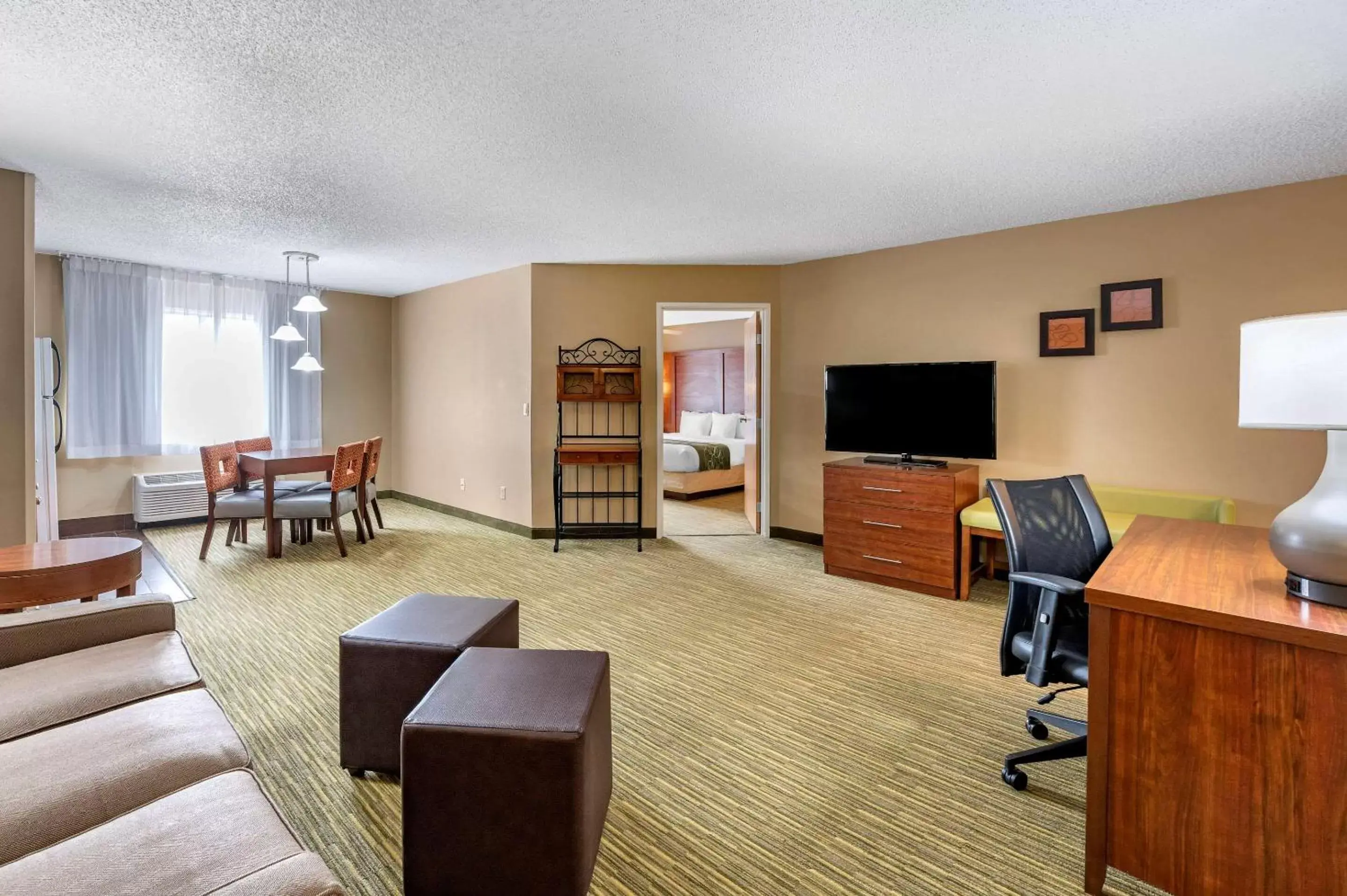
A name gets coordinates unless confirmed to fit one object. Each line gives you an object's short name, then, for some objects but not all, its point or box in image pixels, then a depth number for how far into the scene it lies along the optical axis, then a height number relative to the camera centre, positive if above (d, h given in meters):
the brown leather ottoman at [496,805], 1.49 -0.89
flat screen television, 4.13 +0.17
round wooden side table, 2.34 -0.54
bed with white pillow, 7.64 -0.29
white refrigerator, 3.67 -0.02
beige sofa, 1.02 -0.71
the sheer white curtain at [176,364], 5.45 +0.64
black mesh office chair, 1.91 -0.49
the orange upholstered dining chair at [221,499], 4.77 -0.52
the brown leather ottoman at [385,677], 2.00 -0.78
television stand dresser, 4.01 -0.59
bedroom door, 5.62 +0.25
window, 5.98 +0.50
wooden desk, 1.35 -0.69
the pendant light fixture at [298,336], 4.96 +0.86
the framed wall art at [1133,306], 3.77 +0.78
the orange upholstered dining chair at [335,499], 4.85 -0.53
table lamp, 1.35 +0.06
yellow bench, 3.54 -0.44
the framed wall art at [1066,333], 4.01 +0.65
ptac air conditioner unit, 5.71 -0.60
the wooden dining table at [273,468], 4.71 -0.27
